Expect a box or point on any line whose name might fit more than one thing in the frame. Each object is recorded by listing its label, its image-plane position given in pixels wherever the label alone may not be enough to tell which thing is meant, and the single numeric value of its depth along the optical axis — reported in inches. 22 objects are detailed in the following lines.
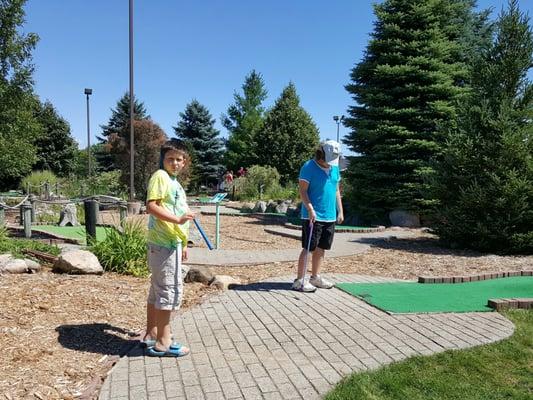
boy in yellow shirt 127.6
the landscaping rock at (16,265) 213.8
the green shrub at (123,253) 236.2
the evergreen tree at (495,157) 335.3
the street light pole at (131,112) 581.6
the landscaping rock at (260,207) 701.9
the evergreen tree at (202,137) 1512.1
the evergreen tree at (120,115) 1683.1
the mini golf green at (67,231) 347.3
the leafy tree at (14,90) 574.2
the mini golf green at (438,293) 186.2
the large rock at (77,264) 218.1
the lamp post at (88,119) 993.8
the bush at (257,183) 927.7
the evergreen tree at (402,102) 519.5
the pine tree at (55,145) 1314.0
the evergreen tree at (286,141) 1323.8
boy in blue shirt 201.0
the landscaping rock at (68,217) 447.8
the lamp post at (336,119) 1362.7
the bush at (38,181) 788.6
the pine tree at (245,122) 1462.8
